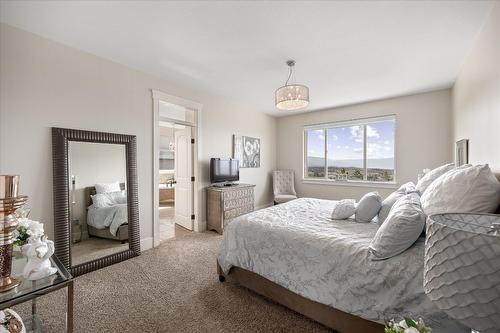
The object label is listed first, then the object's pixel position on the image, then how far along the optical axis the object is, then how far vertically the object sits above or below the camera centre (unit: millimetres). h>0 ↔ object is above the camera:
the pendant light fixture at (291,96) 2719 +883
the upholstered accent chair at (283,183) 5672 -523
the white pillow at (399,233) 1365 -462
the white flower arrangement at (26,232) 1359 -433
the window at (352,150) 4672 +312
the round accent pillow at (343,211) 2279 -517
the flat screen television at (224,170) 4172 -125
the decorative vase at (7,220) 1153 -298
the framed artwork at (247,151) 4895 +333
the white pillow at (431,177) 2099 -147
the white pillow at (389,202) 2083 -404
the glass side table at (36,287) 1112 -695
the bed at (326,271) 1296 -811
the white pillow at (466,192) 1215 -189
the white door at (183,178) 4156 -268
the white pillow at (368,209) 2182 -476
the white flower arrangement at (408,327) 709 -565
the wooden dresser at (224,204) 3957 -780
